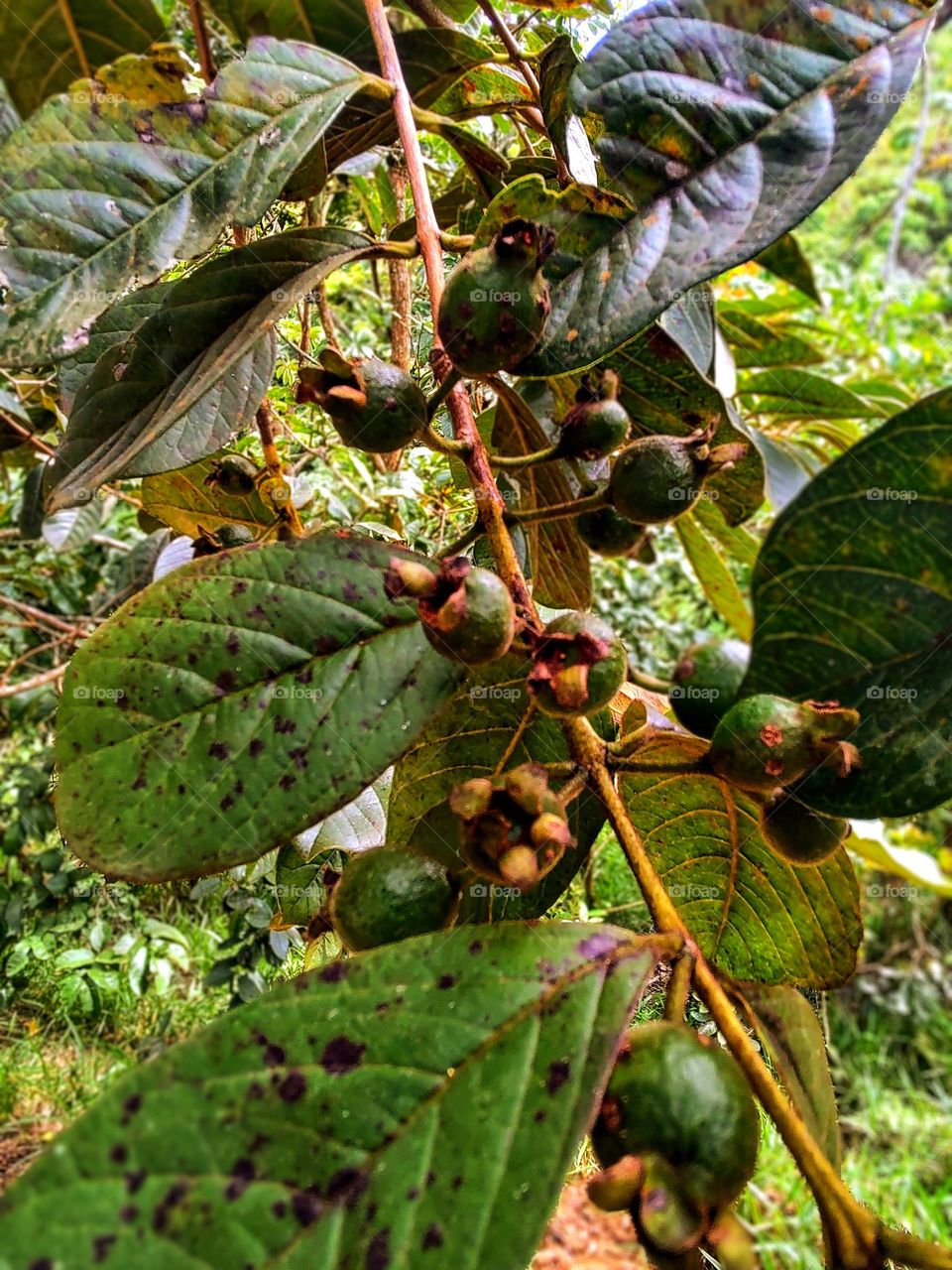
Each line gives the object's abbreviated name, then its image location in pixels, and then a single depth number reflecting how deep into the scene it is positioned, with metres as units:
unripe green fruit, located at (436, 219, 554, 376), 0.19
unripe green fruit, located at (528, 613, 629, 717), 0.17
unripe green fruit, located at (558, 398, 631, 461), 0.23
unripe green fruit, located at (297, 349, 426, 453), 0.21
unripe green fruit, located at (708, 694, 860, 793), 0.16
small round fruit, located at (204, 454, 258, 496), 0.33
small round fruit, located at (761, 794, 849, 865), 0.18
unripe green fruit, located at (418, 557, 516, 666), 0.16
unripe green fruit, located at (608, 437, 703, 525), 0.22
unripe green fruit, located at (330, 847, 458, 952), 0.18
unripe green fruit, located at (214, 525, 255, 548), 0.30
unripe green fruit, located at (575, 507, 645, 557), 0.27
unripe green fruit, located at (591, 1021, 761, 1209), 0.14
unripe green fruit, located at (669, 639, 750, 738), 0.22
